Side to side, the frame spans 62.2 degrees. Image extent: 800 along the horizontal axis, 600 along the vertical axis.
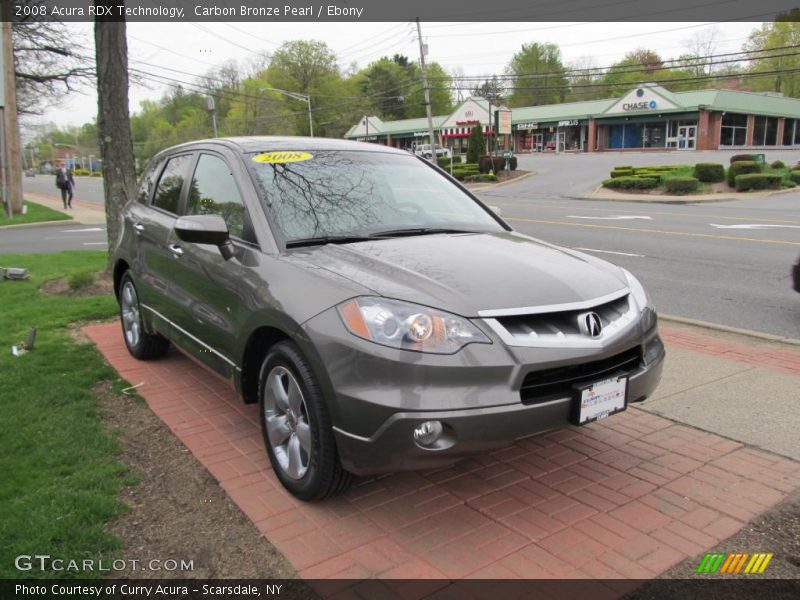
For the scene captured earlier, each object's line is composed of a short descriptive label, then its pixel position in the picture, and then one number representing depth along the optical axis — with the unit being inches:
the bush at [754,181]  1111.0
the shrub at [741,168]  1163.3
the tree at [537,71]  3922.2
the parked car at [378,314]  108.0
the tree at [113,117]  317.1
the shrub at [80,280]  328.5
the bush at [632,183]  1180.5
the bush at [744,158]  1279.5
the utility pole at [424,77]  1614.2
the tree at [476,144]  1849.2
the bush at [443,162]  1874.3
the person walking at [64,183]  1142.3
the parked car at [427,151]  2062.0
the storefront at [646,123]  2192.4
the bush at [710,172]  1179.3
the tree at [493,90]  3997.3
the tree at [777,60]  3088.1
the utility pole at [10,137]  888.3
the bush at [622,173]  1324.2
